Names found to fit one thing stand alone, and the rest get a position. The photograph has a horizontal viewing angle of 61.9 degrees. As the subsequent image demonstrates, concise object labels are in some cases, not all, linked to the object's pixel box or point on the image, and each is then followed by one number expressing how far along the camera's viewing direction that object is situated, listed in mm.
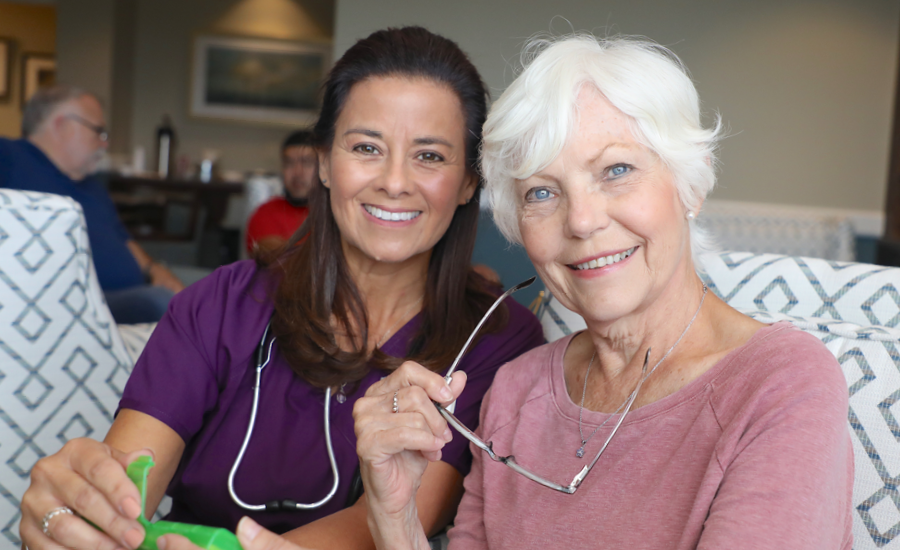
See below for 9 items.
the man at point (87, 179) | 2990
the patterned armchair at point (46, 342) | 1395
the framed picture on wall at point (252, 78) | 7344
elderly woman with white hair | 841
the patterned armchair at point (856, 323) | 1016
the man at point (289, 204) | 3514
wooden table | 4938
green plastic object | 779
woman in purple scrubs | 1256
